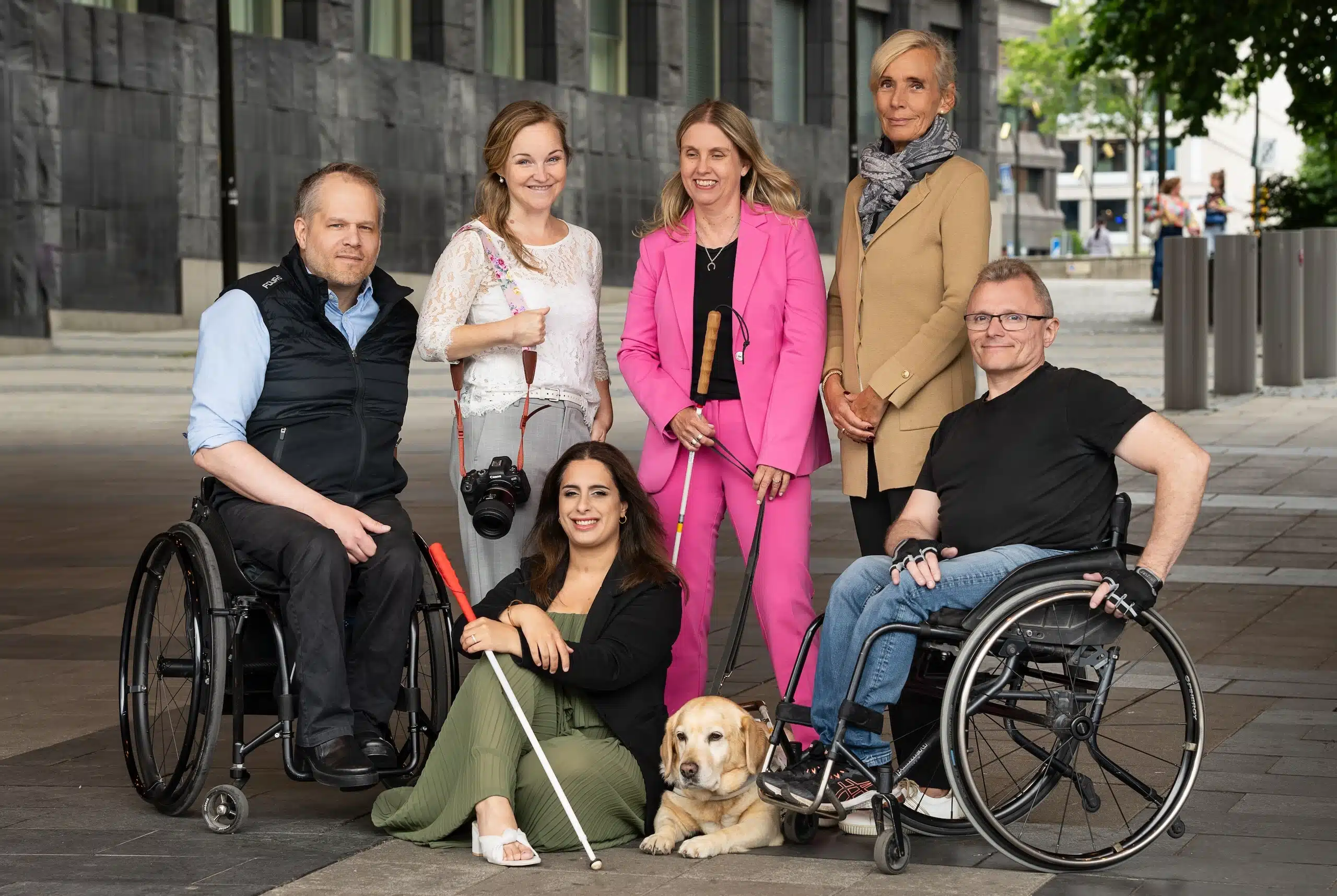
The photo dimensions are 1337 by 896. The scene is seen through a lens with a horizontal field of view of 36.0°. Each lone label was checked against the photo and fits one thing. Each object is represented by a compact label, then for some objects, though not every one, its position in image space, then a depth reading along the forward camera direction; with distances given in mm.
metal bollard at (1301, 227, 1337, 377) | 20188
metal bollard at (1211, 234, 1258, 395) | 19000
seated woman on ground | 5195
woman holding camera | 5855
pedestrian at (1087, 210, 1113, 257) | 66312
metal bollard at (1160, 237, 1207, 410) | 17922
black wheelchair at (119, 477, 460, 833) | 5293
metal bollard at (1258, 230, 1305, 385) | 19766
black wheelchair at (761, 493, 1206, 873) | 4777
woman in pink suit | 5875
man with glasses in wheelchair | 4961
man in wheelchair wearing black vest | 5305
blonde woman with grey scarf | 5766
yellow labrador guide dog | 5098
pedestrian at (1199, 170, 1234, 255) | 32688
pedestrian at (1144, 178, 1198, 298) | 30281
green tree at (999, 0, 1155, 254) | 74125
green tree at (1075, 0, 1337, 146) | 24078
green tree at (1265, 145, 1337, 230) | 30891
